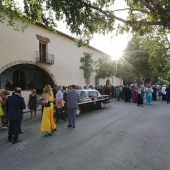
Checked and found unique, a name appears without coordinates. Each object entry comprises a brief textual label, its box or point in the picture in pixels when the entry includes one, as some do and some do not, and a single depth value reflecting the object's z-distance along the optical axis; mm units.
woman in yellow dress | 7709
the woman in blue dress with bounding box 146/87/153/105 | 18375
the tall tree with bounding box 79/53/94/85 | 26562
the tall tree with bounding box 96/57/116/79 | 28830
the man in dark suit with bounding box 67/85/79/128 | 9141
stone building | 17297
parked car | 13188
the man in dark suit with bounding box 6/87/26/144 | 6906
